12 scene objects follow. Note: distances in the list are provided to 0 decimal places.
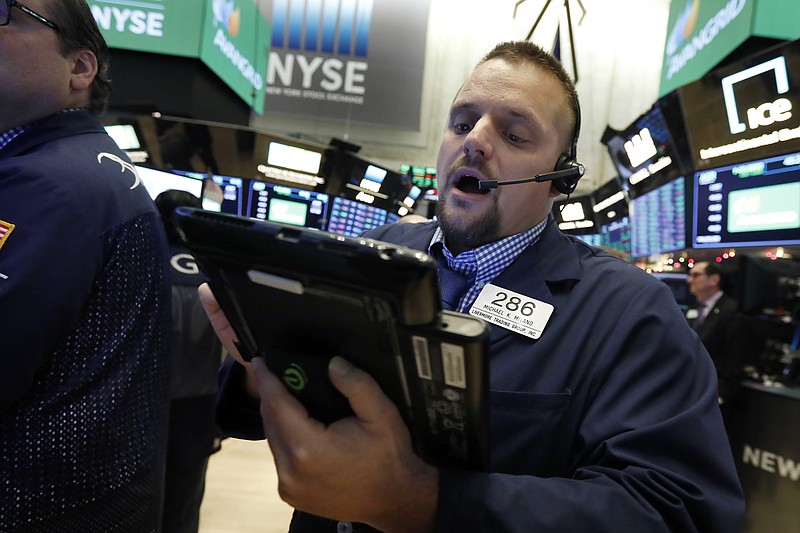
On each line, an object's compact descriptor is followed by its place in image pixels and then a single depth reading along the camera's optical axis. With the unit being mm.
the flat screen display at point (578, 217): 7074
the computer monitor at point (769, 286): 3096
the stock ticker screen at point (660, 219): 4027
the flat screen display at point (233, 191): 6117
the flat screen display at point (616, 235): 6914
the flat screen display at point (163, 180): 3193
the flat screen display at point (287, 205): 6203
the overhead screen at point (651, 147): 3875
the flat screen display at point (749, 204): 3174
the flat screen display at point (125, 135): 5613
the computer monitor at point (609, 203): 7096
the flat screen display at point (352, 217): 6629
